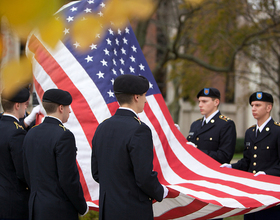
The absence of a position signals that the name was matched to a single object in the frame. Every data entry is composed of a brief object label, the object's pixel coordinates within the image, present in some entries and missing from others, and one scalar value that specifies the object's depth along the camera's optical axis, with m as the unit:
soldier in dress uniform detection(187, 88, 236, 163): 8.16
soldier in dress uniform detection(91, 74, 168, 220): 4.60
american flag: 6.25
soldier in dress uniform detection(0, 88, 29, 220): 5.95
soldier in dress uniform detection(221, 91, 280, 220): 7.22
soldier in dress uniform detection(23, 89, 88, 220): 5.12
